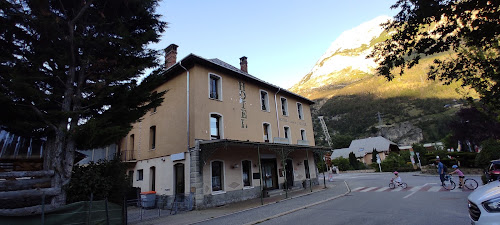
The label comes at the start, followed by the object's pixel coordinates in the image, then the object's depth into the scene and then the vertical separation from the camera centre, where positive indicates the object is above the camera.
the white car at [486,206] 3.73 -0.80
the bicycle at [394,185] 16.53 -1.66
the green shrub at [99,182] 8.47 -0.10
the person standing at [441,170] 14.69 -0.77
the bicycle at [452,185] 13.57 -1.67
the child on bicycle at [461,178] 13.60 -1.21
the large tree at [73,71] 7.78 +3.81
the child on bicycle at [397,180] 16.65 -1.37
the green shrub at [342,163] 45.51 -0.03
